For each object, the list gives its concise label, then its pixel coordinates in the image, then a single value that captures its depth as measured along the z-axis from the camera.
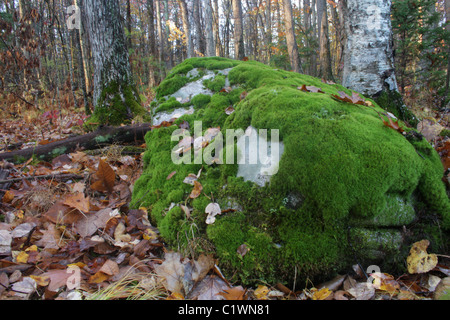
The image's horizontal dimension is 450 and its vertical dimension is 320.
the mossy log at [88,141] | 3.61
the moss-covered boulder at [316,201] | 1.78
